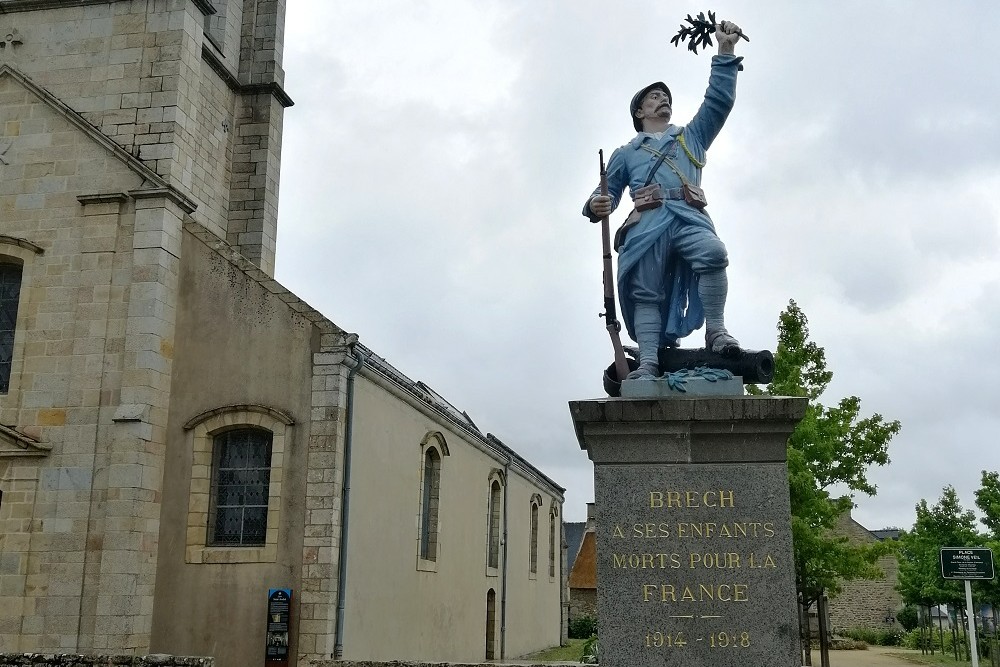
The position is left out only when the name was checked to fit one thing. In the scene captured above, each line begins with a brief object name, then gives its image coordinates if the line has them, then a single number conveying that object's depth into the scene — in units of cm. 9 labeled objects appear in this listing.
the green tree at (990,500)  2591
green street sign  1783
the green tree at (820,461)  1948
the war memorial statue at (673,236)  748
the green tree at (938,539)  2755
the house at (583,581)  4181
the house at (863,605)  4462
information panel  1383
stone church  1415
